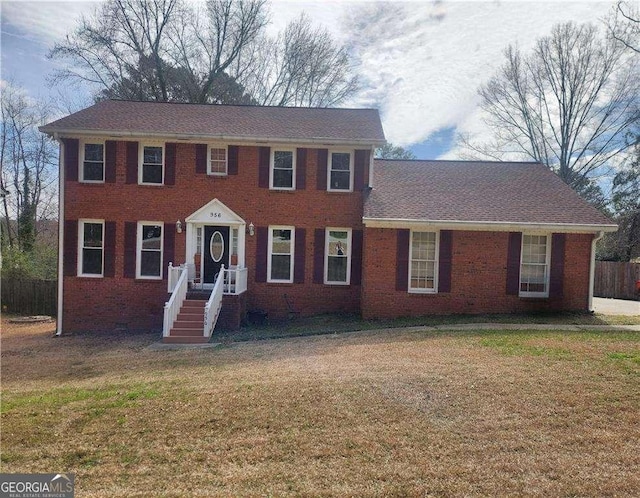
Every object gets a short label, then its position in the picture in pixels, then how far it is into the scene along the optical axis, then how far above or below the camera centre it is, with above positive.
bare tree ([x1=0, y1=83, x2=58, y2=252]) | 27.86 +3.52
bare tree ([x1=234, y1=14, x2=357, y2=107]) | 30.39 +12.30
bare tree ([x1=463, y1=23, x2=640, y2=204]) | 25.84 +8.91
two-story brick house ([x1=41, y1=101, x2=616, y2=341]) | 13.88 +0.86
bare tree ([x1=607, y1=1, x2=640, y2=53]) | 17.98 +9.99
